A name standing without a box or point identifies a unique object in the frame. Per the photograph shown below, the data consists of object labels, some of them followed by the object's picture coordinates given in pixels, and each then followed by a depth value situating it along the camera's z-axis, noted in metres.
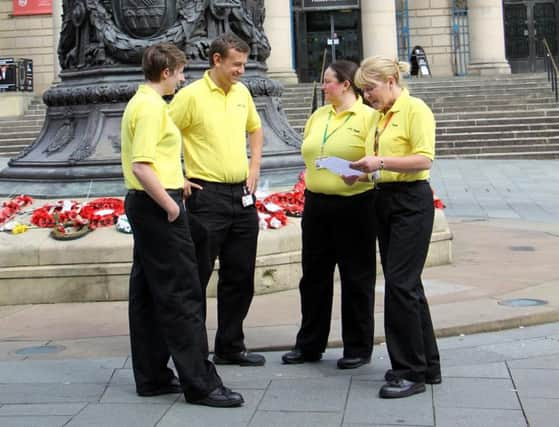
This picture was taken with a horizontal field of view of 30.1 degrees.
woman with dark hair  6.24
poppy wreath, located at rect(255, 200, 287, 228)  8.77
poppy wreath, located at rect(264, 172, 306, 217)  9.21
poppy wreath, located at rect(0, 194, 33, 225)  9.00
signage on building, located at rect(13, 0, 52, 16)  39.41
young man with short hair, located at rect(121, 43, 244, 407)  5.43
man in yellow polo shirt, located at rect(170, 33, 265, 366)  6.23
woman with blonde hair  5.64
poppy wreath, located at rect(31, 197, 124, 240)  8.56
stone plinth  8.27
